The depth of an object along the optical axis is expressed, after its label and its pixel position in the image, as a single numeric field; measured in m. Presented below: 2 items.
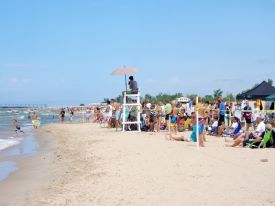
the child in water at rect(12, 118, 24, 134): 25.39
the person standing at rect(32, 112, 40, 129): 31.69
